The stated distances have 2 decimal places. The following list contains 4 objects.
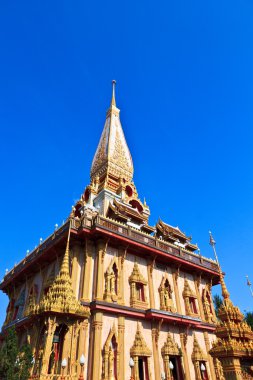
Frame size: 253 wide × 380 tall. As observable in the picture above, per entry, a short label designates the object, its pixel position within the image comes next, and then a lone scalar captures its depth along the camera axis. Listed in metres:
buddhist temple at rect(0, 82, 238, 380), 12.60
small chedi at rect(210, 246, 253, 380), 10.38
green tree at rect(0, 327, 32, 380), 10.67
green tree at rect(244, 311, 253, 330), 39.73
